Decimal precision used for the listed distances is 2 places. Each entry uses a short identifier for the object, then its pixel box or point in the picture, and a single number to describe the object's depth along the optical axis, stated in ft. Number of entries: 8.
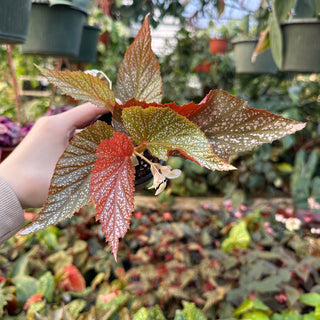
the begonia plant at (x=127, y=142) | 0.90
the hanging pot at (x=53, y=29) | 3.83
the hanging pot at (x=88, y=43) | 5.11
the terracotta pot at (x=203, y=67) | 10.38
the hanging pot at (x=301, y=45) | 3.93
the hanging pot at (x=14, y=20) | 2.37
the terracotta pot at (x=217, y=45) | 9.61
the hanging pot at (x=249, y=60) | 5.86
